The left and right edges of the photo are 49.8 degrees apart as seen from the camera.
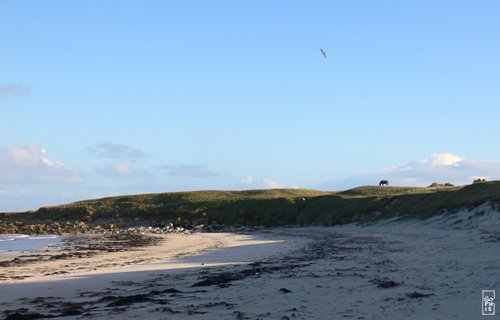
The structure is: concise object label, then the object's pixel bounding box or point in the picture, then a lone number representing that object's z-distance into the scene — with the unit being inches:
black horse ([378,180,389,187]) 3296.5
